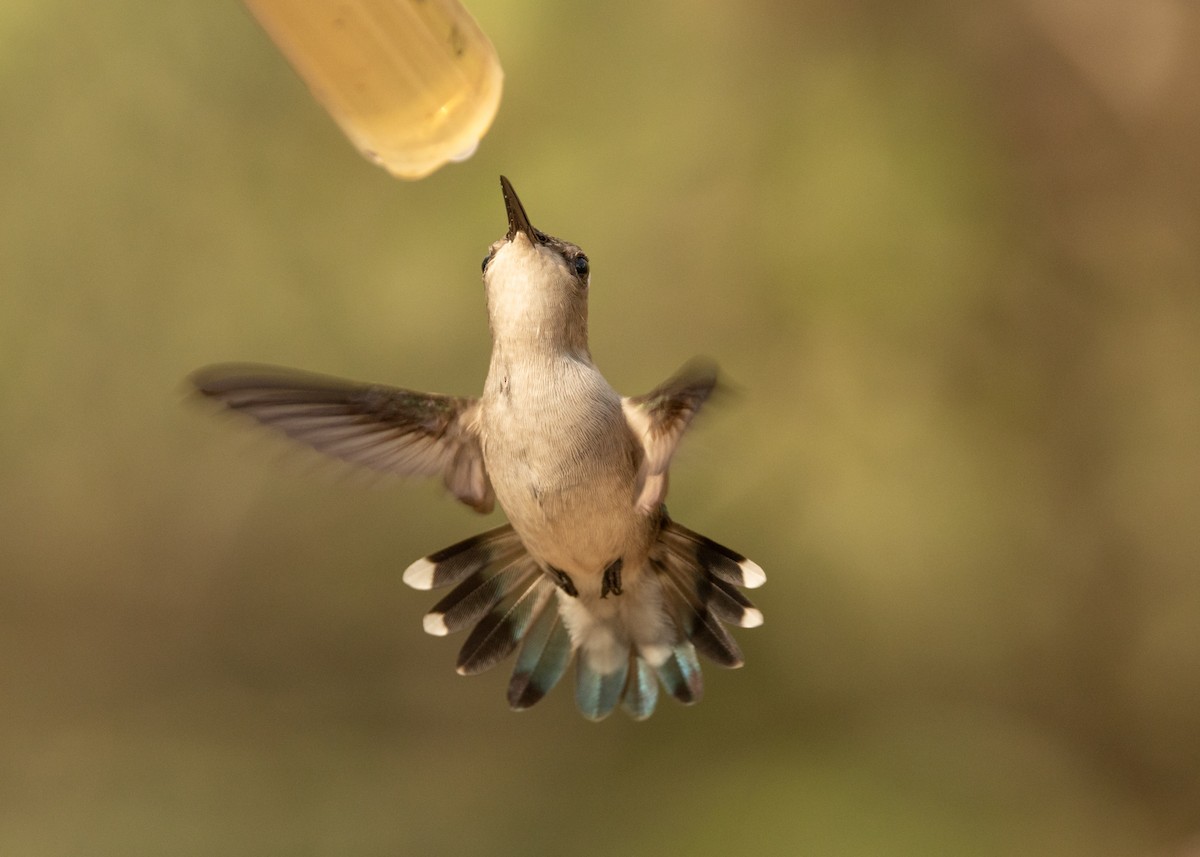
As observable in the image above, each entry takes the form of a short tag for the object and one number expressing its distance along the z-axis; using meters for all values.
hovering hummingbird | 2.07
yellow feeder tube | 2.04
